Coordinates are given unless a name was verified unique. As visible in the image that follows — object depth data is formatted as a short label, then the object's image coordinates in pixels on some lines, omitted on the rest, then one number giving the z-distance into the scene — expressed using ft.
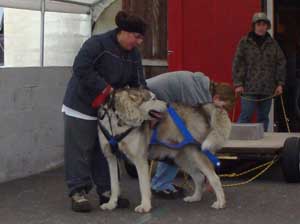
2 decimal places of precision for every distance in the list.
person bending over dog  21.05
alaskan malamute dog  20.27
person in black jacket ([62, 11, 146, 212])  20.18
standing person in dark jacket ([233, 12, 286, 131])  29.19
